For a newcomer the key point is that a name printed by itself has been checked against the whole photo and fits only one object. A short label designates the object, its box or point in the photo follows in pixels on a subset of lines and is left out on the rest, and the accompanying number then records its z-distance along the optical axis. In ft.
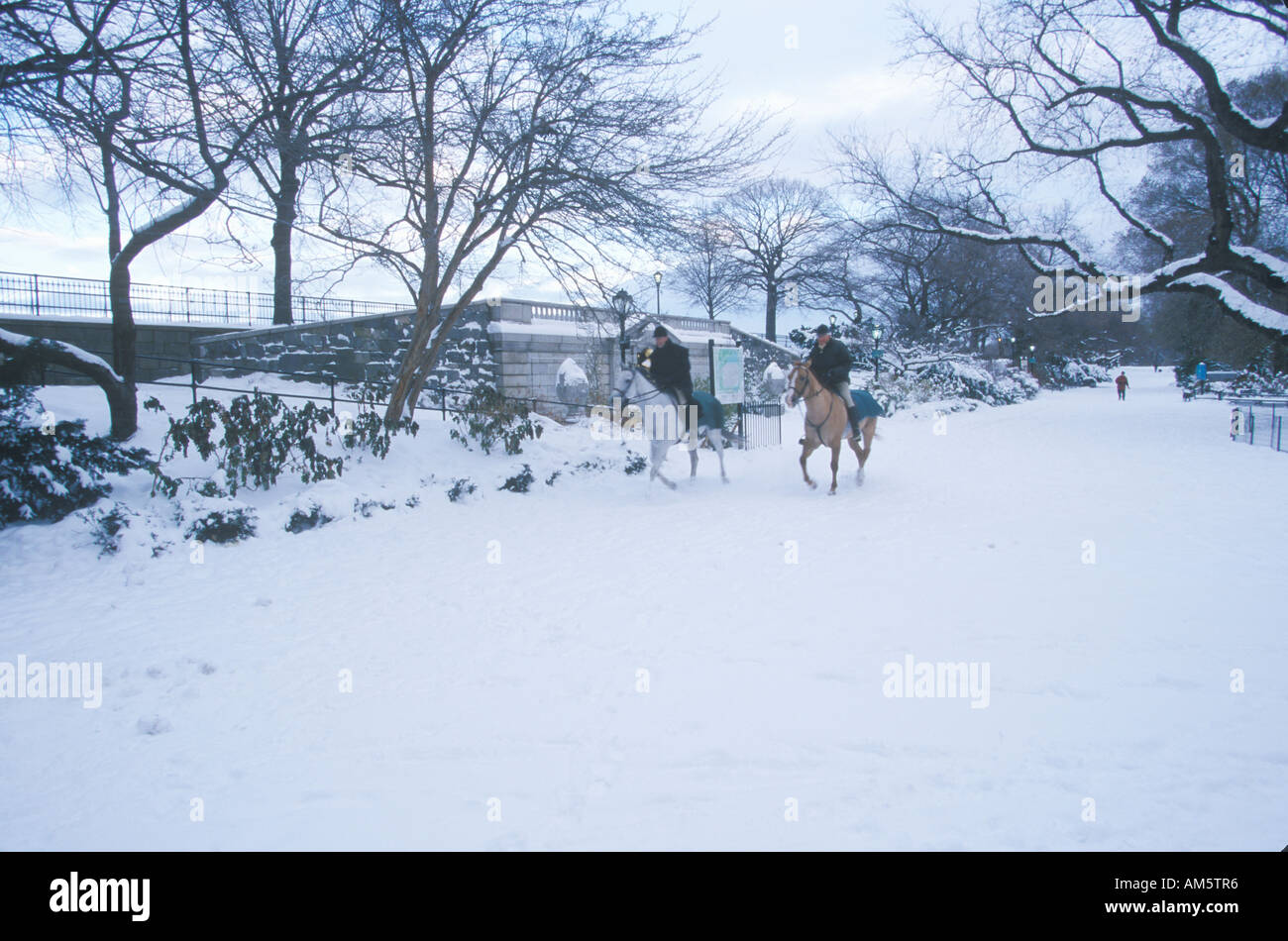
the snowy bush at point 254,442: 30.30
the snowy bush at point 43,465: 24.53
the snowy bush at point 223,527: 26.11
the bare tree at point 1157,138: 57.47
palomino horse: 36.35
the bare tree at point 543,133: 37.40
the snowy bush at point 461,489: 34.99
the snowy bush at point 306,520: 28.73
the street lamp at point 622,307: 42.39
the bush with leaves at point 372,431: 35.78
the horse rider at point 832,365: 38.60
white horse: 37.63
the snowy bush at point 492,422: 40.88
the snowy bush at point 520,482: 37.81
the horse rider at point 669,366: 38.34
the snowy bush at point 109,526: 24.09
